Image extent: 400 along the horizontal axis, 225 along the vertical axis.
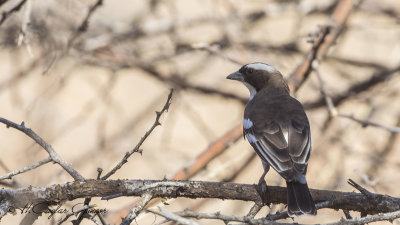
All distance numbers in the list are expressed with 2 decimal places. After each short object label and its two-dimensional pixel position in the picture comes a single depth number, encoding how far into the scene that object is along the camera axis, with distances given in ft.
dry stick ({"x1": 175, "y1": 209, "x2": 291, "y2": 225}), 19.06
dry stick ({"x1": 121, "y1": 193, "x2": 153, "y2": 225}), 20.62
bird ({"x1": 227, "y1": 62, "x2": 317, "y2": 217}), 27.50
